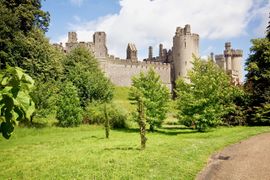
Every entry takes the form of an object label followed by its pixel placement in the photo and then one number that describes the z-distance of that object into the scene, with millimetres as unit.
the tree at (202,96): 17491
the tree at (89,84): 25916
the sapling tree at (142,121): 10451
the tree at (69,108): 19624
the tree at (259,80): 19132
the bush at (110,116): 21158
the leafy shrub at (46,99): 19053
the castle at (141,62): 42080
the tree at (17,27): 19005
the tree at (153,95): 18818
